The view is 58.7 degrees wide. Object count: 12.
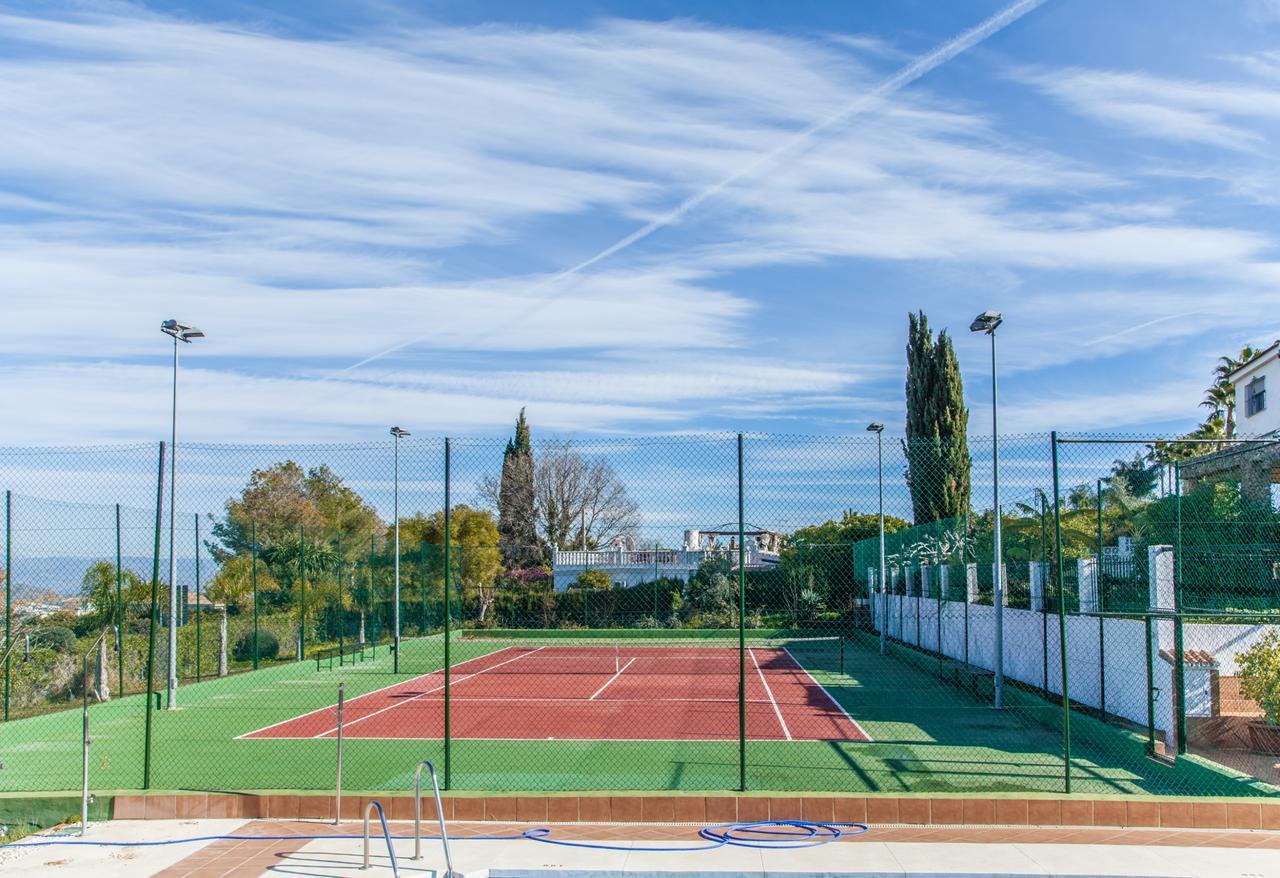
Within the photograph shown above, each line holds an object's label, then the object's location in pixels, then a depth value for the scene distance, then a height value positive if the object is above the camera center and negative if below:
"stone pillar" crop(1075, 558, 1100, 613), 15.62 -0.89
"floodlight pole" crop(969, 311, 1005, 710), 15.49 -0.28
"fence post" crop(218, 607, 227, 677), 20.77 -2.39
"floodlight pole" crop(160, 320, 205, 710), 15.44 +1.15
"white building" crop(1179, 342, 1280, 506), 18.48 +2.84
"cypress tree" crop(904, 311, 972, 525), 39.91 +4.64
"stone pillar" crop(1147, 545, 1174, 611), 14.30 -0.72
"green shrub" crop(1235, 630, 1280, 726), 11.59 -1.64
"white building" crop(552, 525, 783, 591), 26.52 -1.16
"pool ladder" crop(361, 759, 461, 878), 7.22 -2.06
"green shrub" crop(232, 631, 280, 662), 23.08 -2.60
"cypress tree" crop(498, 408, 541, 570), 20.33 +0.11
